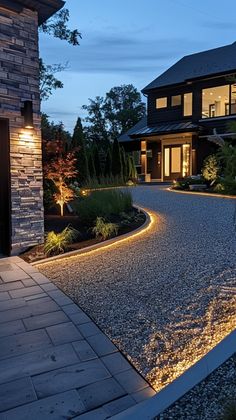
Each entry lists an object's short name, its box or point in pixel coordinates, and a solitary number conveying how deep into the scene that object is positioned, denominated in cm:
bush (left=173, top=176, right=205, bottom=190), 1576
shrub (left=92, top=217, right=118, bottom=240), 734
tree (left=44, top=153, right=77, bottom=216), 846
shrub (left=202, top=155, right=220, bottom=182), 1488
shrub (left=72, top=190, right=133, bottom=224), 827
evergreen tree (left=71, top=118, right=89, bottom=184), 1408
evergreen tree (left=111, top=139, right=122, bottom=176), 2001
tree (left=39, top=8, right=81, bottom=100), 1195
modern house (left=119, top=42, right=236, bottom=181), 1952
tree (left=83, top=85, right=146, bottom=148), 3997
